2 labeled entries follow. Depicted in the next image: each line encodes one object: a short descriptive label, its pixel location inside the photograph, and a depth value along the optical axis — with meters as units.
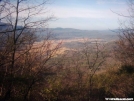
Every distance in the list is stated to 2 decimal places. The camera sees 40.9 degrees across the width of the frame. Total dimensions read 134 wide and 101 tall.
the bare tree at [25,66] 6.70
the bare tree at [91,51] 13.71
